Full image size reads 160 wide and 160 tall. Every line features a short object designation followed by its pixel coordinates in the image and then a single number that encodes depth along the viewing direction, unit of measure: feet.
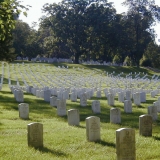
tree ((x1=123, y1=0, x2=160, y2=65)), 247.91
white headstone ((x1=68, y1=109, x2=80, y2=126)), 42.01
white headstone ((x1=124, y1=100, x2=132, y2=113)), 54.80
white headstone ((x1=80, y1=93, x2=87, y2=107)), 62.66
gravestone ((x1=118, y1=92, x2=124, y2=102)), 70.08
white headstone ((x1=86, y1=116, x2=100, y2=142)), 32.78
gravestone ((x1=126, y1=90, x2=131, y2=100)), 72.38
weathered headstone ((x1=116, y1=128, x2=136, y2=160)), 26.30
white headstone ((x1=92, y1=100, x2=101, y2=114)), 54.00
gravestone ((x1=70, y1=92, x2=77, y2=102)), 69.26
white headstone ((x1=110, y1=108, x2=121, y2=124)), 44.55
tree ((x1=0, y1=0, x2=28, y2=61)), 32.65
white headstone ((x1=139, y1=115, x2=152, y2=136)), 35.25
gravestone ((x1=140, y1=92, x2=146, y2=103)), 71.91
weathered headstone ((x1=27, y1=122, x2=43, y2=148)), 30.42
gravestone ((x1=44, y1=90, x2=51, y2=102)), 68.64
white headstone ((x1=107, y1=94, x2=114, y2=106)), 63.87
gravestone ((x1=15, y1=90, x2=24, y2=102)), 66.75
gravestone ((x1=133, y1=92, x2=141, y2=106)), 65.57
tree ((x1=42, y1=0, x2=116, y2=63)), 241.14
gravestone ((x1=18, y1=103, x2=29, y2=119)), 47.39
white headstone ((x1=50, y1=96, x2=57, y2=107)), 60.49
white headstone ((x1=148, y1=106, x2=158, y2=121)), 47.26
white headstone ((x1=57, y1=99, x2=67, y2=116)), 51.70
